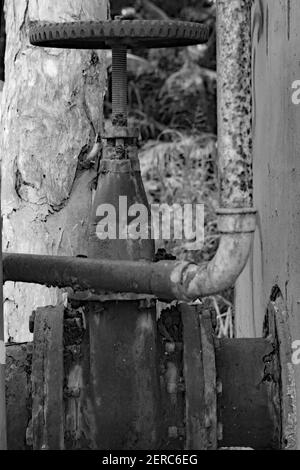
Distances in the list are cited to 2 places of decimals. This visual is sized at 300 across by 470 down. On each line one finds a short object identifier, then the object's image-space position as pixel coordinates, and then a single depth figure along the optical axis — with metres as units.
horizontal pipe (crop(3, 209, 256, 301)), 2.79
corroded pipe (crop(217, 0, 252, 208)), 2.76
